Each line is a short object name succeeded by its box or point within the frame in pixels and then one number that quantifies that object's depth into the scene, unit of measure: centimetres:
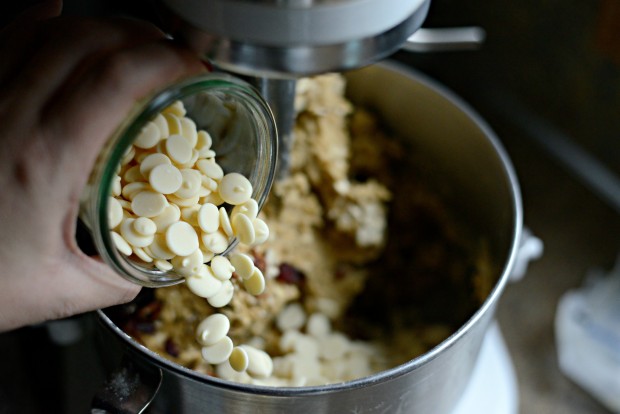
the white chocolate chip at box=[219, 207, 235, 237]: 45
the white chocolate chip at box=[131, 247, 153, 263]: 43
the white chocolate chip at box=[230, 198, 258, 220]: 46
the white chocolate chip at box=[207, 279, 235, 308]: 47
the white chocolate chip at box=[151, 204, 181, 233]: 43
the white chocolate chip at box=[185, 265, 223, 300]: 45
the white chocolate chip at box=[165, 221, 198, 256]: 43
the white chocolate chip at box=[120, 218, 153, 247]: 42
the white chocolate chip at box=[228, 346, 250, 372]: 49
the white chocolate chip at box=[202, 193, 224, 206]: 46
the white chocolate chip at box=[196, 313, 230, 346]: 48
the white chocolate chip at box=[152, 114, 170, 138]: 42
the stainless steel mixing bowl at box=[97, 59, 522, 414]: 44
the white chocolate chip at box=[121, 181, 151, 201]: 43
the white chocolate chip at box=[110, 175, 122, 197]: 42
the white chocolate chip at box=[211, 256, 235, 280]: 46
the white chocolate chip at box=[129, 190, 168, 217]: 43
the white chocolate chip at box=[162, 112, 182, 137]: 43
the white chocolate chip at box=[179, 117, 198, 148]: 43
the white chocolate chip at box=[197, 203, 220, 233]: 44
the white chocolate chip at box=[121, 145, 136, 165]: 42
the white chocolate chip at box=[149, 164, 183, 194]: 42
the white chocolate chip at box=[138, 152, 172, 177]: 43
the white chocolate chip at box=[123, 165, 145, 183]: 43
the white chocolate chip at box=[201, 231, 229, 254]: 45
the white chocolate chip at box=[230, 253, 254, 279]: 48
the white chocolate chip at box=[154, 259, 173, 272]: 44
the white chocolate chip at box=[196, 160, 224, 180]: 45
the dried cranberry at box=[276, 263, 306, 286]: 61
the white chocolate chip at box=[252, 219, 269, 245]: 46
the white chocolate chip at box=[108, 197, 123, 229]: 41
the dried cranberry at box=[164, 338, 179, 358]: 53
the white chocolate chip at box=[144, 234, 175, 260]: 43
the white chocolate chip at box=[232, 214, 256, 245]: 45
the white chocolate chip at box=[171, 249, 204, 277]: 43
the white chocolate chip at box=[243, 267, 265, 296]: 48
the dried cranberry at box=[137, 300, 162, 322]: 53
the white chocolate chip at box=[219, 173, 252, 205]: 45
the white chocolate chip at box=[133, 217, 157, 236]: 42
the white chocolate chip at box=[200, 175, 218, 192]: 45
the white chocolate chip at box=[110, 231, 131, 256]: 41
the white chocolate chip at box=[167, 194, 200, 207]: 44
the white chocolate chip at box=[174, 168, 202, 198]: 44
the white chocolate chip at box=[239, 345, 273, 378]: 52
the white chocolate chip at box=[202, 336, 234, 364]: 48
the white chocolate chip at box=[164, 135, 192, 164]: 43
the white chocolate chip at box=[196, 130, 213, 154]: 45
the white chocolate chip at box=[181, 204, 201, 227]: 45
